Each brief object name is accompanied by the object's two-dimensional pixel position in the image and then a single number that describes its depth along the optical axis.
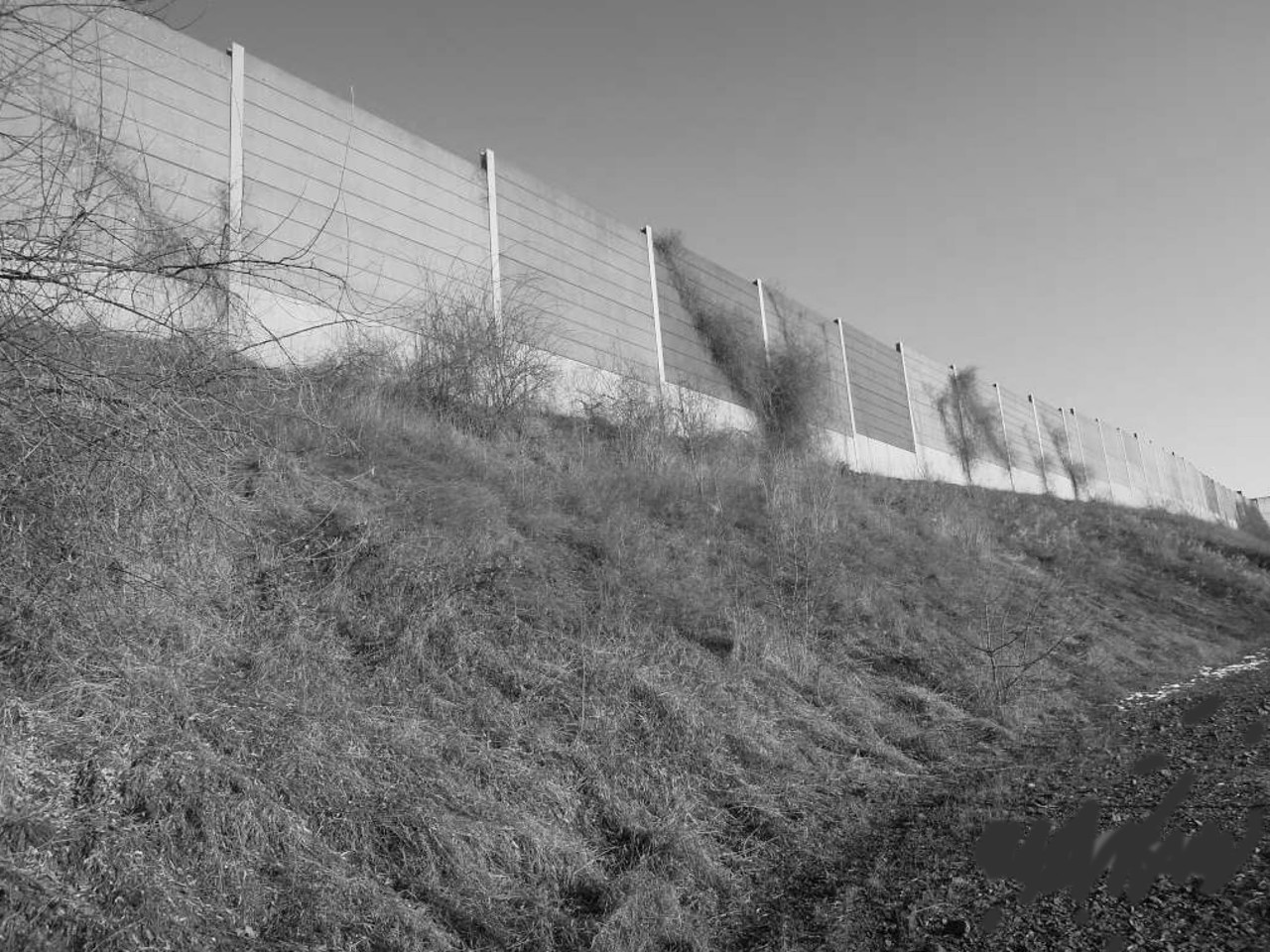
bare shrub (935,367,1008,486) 25.69
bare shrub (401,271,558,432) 9.34
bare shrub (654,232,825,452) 16.00
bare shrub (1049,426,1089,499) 33.88
